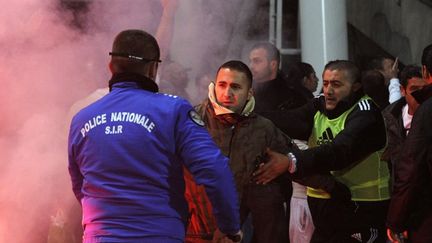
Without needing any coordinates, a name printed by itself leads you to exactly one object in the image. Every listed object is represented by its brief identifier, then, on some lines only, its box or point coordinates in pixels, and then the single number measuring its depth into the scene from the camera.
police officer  6.48
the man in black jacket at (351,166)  9.14
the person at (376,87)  13.30
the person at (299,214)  10.95
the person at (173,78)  12.65
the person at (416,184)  8.02
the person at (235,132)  8.09
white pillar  16.27
